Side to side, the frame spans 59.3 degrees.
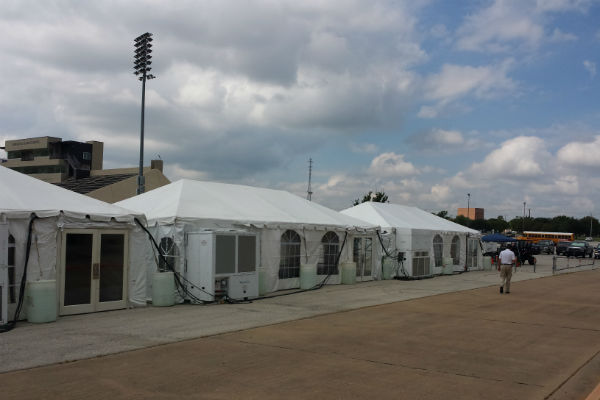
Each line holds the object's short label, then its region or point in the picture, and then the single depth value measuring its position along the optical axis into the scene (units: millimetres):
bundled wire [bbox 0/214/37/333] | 10727
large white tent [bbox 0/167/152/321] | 11014
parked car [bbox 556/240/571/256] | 54544
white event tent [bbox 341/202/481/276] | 23547
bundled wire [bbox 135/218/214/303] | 14062
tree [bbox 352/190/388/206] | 69750
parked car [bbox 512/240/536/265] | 36312
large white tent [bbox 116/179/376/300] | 14625
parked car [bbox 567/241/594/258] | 49969
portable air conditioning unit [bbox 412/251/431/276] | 23656
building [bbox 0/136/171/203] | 80812
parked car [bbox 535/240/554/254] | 60094
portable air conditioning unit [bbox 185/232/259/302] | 13984
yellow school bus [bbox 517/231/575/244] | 71444
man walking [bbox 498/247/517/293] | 17797
